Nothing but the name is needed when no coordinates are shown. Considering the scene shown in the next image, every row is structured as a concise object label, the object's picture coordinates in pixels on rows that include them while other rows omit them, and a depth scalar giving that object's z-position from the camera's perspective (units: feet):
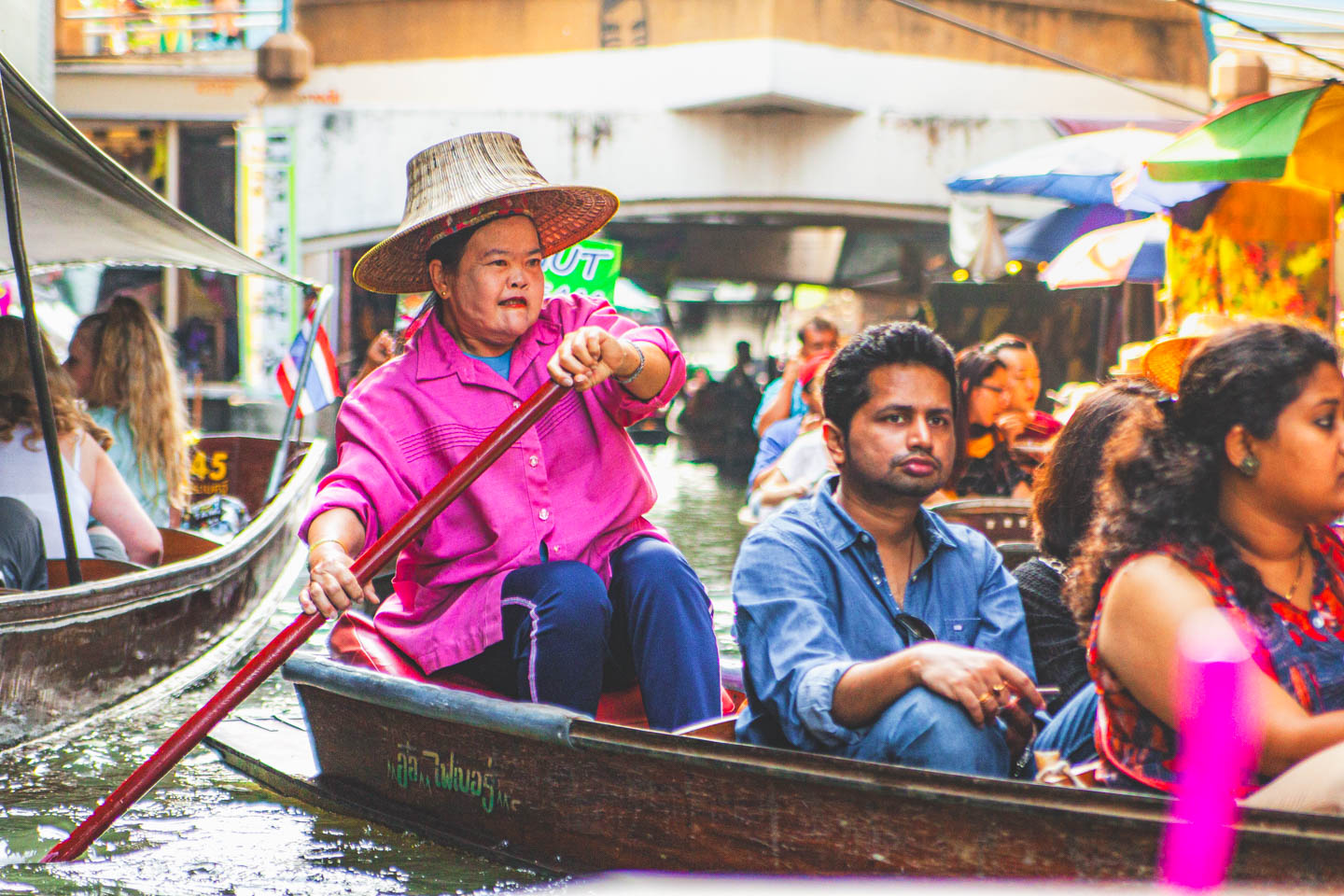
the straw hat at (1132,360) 33.97
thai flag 57.98
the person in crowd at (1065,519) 21.89
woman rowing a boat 23.02
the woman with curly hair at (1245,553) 15.49
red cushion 24.97
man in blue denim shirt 18.02
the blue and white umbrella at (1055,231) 67.36
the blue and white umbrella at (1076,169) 56.49
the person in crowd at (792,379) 65.93
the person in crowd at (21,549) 33.96
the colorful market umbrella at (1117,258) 57.36
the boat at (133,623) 31.12
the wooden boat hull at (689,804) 16.46
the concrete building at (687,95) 88.28
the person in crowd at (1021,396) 44.50
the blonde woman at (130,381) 42.34
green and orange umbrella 32.68
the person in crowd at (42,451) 35.73
